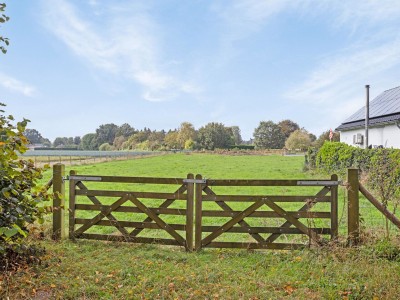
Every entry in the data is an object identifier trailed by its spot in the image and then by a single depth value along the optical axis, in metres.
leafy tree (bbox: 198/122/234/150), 76.06
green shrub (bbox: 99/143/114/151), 97.69
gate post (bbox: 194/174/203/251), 5.62
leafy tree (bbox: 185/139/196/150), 76.94
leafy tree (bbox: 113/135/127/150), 98.81
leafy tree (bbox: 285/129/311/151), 64.50
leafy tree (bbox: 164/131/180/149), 81.62
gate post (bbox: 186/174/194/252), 5.64
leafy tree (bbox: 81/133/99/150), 108.19
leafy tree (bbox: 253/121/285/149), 83.56
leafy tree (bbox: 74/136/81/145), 116.45
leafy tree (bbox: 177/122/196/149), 81.62
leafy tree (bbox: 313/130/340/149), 47.38
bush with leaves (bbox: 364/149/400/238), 5.37
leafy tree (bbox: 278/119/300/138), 94.69
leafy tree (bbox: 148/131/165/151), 81.46
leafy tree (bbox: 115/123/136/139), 108.19
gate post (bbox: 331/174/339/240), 5.48
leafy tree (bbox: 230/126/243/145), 110.75
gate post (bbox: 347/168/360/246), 5.43
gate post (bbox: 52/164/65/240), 6.11
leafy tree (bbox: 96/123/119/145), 110.00
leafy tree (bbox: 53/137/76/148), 112.71
